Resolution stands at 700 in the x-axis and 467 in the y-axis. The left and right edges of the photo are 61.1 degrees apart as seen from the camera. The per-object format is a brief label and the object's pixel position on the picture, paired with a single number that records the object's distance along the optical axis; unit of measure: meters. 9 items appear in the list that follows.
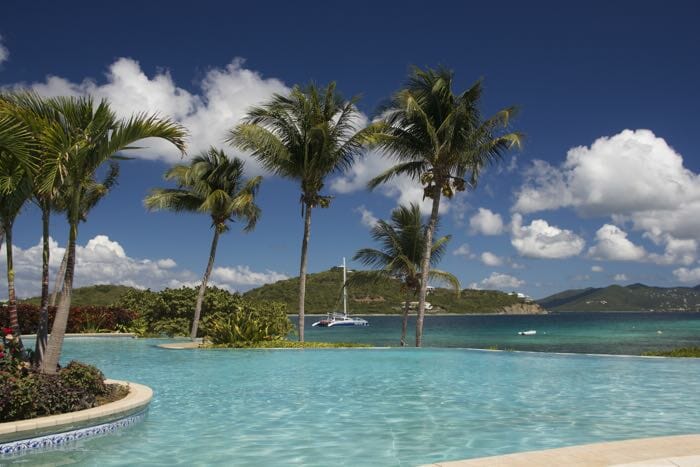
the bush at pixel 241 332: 21.81
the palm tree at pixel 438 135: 22.70
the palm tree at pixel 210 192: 26.14
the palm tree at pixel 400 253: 27.34
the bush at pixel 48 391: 7.72
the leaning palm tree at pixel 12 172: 8.84
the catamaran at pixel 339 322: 108.88
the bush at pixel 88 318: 26.86
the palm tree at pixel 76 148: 9.16
